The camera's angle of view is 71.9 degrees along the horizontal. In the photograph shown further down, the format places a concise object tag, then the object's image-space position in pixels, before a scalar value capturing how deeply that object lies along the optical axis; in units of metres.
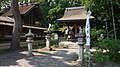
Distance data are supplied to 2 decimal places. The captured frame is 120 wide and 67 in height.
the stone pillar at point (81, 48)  5.35
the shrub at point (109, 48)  5.08
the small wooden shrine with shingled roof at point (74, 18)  9.86
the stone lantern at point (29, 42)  6.41
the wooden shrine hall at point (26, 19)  9.02
